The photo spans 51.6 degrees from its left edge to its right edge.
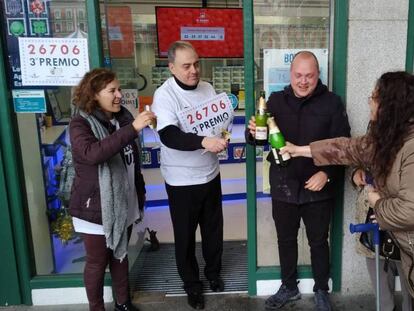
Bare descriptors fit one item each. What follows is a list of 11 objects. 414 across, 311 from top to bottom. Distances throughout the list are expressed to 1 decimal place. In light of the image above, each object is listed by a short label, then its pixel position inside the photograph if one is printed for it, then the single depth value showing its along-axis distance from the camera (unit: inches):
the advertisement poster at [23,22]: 112.0
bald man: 104.7
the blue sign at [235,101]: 220.4
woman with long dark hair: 76.8
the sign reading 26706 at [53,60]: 112.4
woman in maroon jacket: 94.4
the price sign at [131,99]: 141.5
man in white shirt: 106.2
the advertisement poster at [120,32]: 133.3
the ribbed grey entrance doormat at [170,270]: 132.8
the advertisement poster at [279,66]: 117.2
